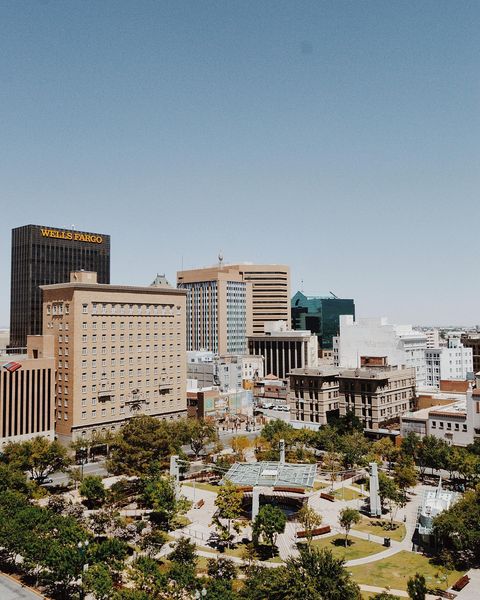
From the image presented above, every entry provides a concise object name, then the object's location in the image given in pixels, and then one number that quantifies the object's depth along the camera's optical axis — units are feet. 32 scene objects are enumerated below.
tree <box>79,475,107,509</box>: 254.06
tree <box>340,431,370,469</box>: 321.93
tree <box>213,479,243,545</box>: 227.81
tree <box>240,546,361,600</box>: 148.15
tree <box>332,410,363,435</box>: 389.19
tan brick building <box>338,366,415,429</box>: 413.18
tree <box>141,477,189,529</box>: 238.68
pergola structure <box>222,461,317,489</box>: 252.62
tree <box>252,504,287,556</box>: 208.54
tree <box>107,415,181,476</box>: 291.17
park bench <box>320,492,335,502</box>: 282.36
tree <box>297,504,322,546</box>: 223.92
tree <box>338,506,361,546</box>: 222.07
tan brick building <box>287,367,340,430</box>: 439.22
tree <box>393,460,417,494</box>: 270.46
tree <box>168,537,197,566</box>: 187.13
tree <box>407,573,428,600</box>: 157.79
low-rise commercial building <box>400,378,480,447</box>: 348.18
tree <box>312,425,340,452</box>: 346.01
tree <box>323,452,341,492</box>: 326.18
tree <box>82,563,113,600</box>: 157.89
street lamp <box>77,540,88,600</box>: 167.36
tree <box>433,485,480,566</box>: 198.70
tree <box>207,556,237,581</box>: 178.19
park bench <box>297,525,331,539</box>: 229.74
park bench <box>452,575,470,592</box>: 180.75
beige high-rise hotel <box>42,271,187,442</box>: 382.42
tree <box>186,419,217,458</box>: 358.84
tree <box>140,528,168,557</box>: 200.00
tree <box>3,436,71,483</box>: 284.41
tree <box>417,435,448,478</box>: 309.22
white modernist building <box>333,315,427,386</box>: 614.34
